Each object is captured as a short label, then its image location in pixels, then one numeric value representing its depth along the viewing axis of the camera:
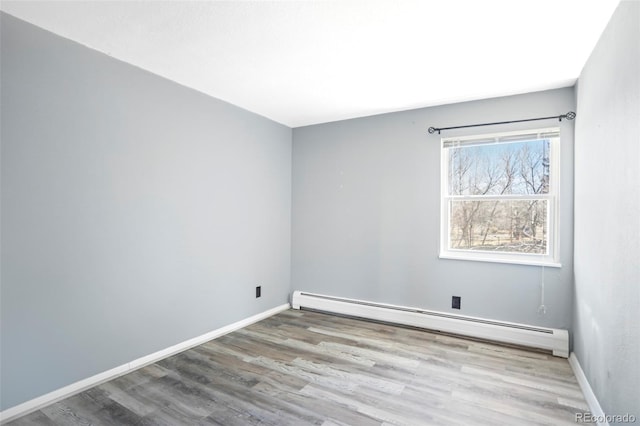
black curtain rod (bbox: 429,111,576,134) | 2.75
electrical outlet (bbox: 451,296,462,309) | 3.23
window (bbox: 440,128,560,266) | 2.94
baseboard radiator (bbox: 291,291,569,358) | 2.77
